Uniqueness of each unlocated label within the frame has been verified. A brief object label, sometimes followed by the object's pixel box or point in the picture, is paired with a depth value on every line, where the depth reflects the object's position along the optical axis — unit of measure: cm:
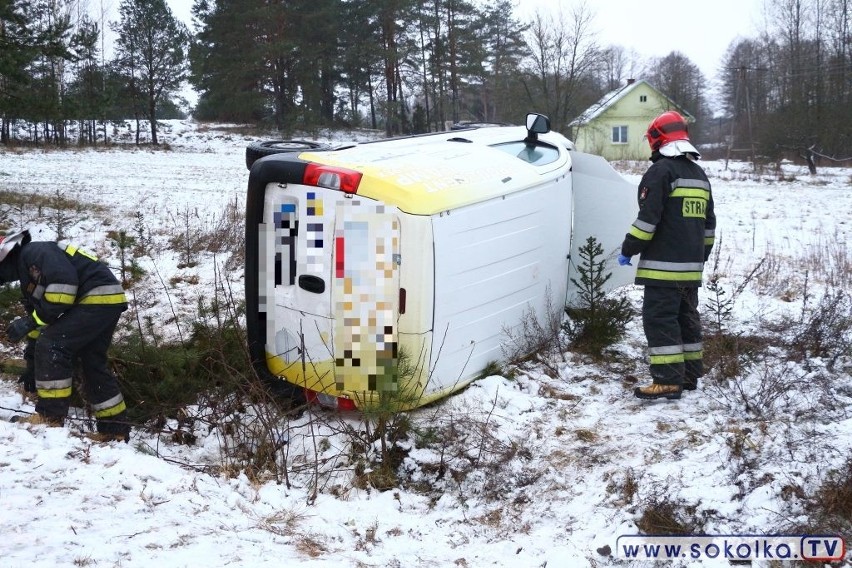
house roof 4250
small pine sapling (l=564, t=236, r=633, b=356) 593
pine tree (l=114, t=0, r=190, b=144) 3453
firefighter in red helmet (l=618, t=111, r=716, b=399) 497
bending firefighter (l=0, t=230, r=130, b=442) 469
